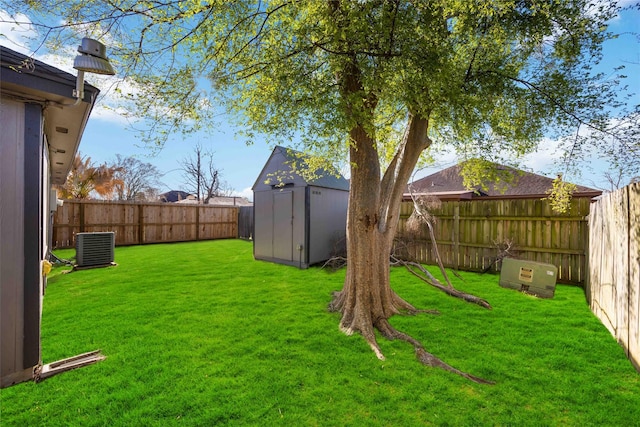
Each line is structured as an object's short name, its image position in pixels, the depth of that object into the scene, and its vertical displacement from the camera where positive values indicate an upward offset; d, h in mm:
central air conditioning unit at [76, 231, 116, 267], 6938 -977
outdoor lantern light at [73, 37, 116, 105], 2117 +1134
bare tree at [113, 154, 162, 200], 25578 +2850
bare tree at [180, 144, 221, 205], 27031 +3247
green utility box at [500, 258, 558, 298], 4922 -1192
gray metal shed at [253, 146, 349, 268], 7348 -123
